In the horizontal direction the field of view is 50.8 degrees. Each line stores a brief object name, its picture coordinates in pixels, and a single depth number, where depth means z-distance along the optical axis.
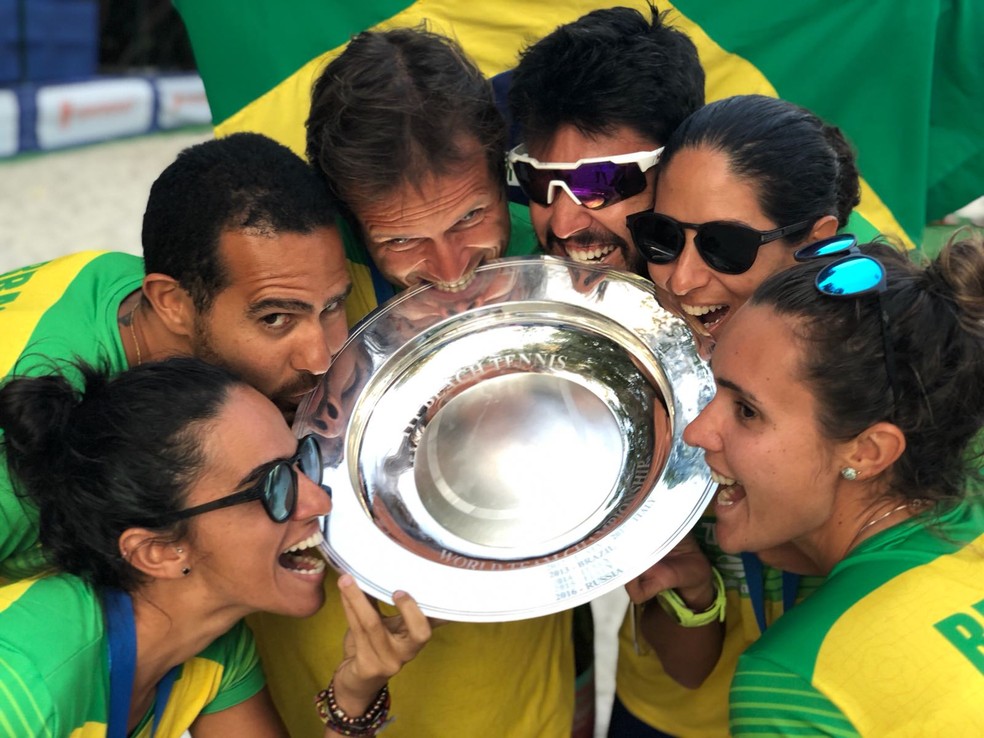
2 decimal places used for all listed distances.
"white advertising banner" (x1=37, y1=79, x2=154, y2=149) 9.70
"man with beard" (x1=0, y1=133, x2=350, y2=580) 2.38
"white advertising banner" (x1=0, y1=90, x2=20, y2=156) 9.25
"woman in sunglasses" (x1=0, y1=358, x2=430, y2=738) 2.07
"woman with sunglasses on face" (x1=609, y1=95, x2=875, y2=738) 2.27
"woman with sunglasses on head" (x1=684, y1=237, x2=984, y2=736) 1.73
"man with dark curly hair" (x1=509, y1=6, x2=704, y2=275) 2.53
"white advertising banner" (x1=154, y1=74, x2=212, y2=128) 11.05
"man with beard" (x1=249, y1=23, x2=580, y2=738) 2.52
